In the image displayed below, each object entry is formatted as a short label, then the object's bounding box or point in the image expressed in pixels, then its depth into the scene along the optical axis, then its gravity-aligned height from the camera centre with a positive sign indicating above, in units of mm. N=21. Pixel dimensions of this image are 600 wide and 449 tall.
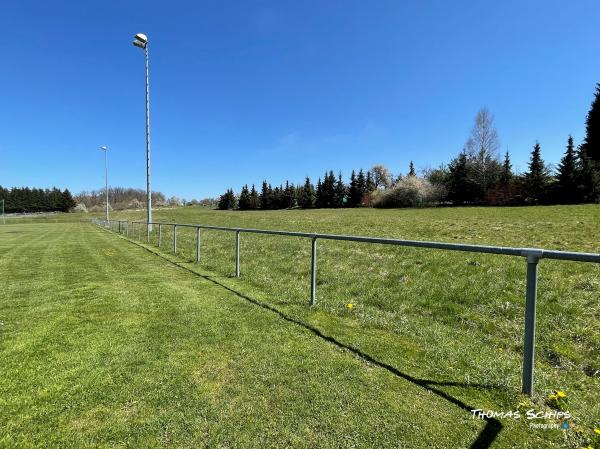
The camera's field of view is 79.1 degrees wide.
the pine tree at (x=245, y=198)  101838 +3649
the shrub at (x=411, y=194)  57500 +2857
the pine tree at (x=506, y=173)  49750 +5422
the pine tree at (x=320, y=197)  83938 +3322
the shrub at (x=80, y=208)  121812 +723
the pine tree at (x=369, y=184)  77688 +5938
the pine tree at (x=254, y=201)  100688 +2782
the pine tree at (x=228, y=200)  110000 +3318
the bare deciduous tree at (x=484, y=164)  52562 +7109
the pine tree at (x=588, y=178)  38031 +3724
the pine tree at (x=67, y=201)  117875 +2939
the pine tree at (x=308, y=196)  86062 +3634
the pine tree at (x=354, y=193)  77125 +4001
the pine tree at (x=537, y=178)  43188 +4226
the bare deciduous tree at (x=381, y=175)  89500 +9124
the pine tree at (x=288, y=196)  92531 +3877
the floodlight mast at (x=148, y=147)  20995 +3688
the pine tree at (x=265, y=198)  99500 +3588
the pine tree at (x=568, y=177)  39438 +3952
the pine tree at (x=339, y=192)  81375 +4269
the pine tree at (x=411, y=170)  73950 +8718
